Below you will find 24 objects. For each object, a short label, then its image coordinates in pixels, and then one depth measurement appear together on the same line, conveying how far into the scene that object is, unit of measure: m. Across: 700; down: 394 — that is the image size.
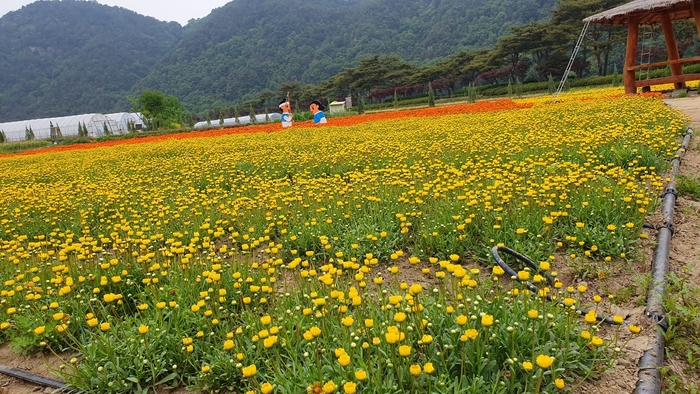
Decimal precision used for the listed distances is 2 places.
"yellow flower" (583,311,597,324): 1.97
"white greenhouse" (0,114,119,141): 49.78
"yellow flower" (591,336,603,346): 1.88
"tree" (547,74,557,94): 28.67
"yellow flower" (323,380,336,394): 1.70
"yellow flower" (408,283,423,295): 2.11
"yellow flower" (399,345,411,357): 1.83
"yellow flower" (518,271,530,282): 2.20
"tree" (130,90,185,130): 49.19
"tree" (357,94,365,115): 35.62
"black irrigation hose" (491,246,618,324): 2.83
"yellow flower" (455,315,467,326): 2.01
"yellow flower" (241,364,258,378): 1.87
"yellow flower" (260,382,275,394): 1.76
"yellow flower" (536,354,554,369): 1.66
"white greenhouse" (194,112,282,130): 50.97
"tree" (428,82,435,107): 32.89
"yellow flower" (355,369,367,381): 1.75
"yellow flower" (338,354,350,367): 1.79
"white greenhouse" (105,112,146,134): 55.81
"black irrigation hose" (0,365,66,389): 2.52
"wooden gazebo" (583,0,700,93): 12.96
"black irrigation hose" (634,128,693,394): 1.98
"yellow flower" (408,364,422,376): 1.74
